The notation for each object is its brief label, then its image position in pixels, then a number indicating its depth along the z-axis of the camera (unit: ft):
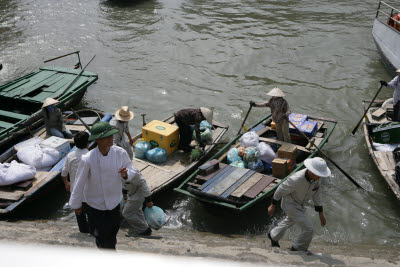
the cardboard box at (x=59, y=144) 25.96
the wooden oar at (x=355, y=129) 31.88
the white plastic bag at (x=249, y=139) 26.61
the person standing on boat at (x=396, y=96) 29.94
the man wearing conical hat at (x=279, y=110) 27.20
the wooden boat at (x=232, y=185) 21.70
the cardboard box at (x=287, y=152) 25.39
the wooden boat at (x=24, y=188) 21.76
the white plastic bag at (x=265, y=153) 25.84
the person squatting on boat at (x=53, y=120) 27.40
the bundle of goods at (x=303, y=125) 28.37
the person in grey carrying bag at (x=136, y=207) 19.06
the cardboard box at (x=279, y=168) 24.29
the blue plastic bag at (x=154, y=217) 20.22
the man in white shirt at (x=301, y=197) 16.40
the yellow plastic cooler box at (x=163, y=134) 26.45
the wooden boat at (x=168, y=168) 23.79
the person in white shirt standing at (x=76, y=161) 17.62
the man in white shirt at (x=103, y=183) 13.28
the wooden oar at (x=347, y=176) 25.75
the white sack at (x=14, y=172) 22.50
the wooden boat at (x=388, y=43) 41.63
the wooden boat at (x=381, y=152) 23.96
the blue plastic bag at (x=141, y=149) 26.30
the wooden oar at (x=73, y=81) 33.14
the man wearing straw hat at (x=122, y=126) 22.34
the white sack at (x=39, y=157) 25.08
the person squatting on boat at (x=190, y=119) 26.08
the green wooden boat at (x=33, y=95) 28.53
